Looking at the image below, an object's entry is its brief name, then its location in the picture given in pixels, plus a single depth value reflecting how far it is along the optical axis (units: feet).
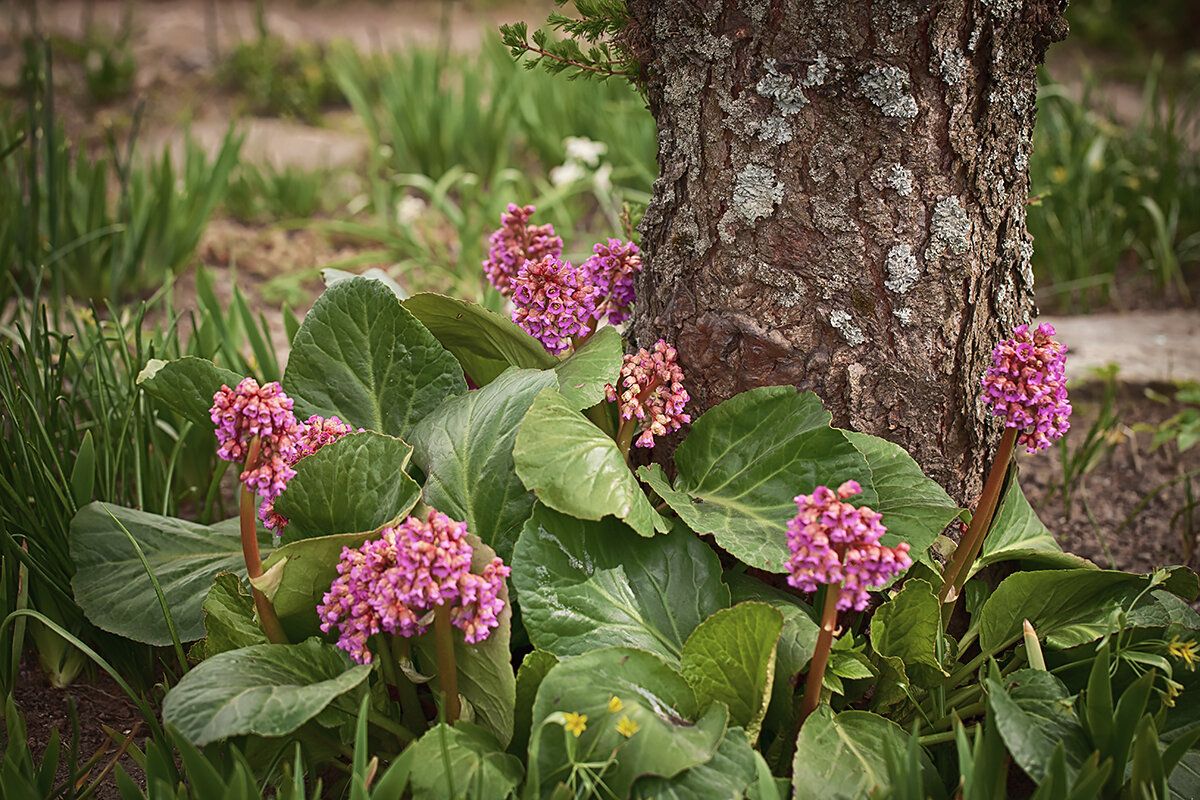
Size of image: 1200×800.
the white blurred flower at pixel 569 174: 11.76
